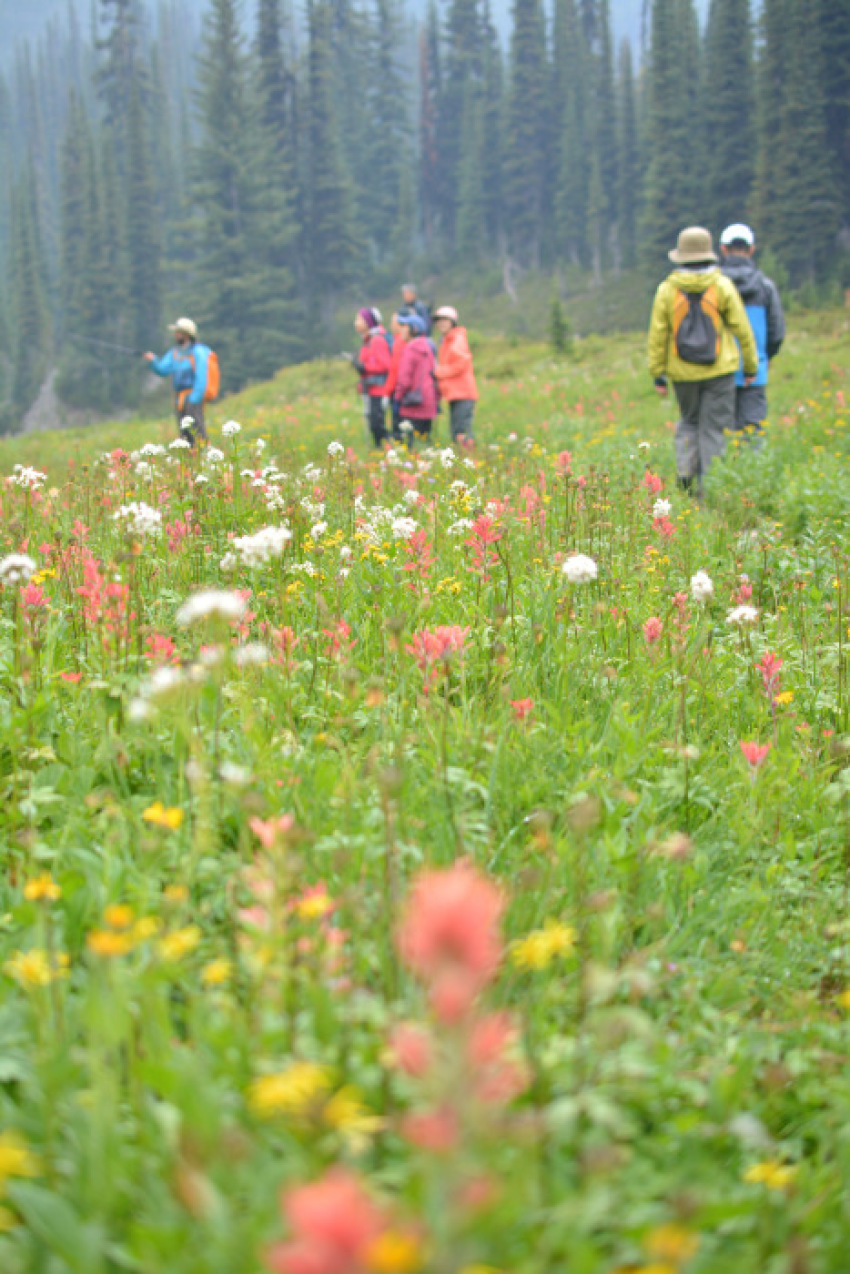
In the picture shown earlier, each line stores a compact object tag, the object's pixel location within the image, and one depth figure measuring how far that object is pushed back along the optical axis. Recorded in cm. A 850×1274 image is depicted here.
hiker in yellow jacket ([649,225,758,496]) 840
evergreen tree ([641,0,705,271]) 5797
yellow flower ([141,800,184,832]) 220
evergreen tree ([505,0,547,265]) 7650
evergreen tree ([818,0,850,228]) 5038
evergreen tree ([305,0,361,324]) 7019
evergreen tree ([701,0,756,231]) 5856
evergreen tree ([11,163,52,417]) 7831
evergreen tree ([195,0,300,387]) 6169
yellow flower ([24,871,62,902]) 201
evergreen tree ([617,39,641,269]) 7231
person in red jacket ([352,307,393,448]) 1416
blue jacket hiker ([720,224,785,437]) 913
